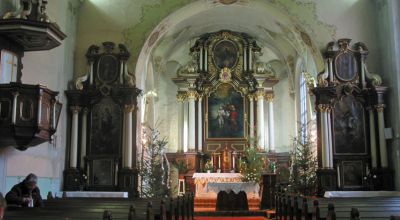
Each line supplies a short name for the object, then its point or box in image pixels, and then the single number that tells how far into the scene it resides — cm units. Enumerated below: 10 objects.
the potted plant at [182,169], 2169
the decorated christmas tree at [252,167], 1689
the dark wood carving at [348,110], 1561
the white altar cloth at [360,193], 1473
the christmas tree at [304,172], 1622
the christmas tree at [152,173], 1645
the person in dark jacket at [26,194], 927
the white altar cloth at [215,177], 1871
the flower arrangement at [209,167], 2105
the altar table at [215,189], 1644
